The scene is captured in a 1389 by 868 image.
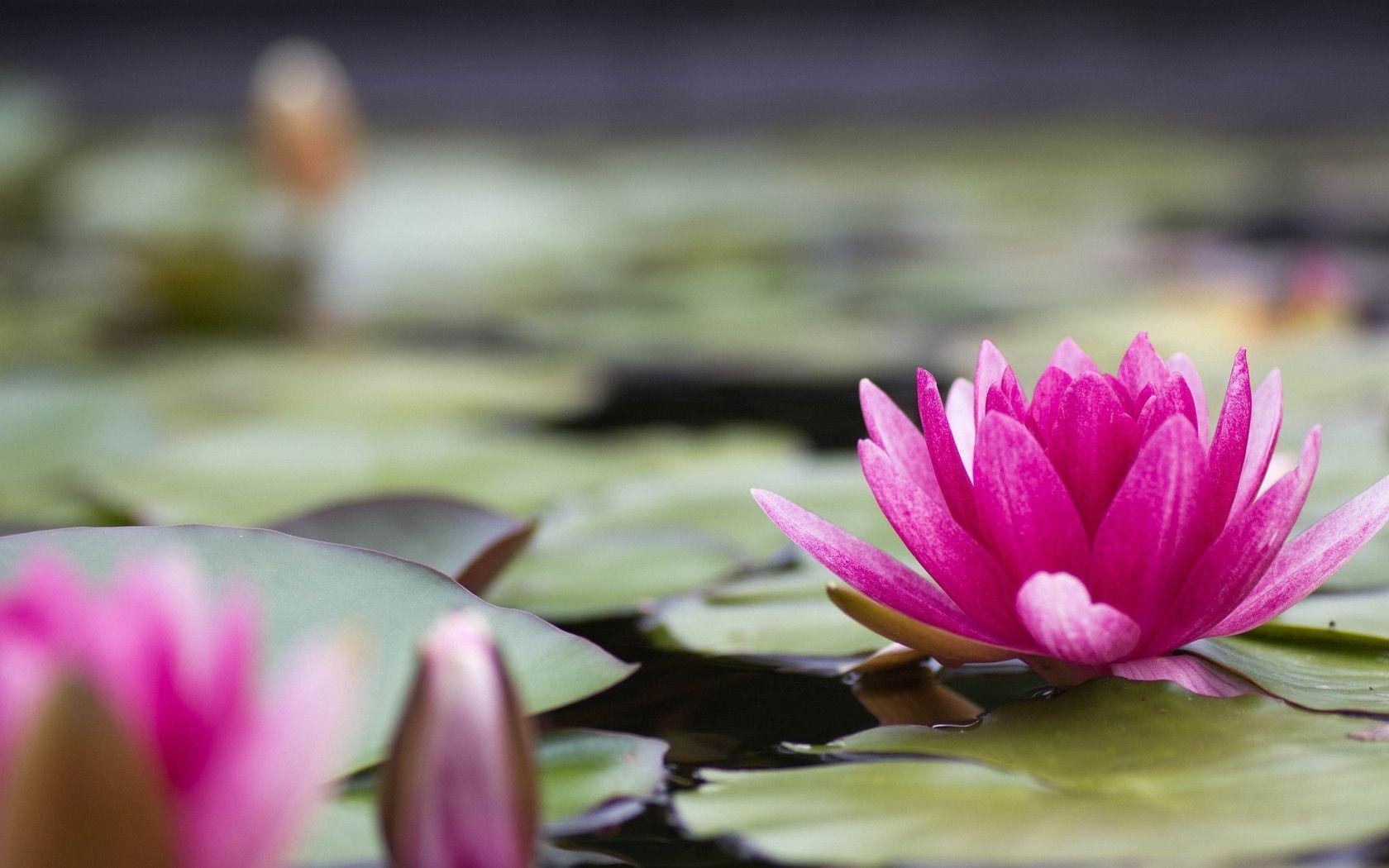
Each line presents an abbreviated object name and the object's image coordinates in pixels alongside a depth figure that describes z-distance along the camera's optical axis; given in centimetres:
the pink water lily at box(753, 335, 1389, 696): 128
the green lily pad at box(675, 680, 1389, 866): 122
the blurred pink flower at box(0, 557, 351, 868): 117
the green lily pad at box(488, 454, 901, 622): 143
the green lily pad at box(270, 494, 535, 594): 139
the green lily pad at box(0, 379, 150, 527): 174
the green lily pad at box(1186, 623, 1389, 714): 130
